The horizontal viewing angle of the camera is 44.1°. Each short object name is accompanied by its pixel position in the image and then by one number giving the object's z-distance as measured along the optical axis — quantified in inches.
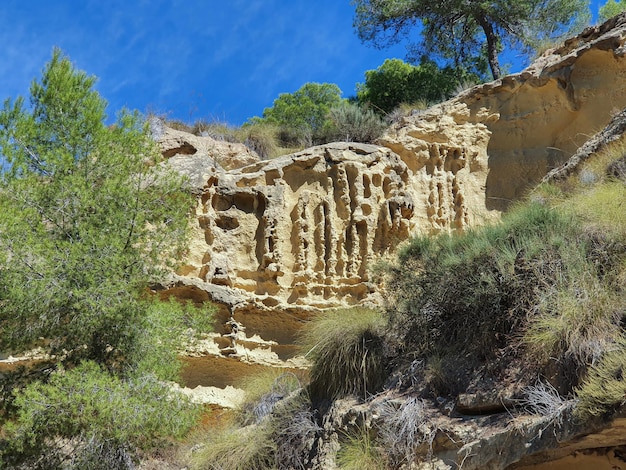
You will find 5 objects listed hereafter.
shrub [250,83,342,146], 689.0
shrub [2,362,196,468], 306.3
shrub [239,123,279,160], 639.8
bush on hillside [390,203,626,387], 283.3
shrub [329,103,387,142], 633.6
